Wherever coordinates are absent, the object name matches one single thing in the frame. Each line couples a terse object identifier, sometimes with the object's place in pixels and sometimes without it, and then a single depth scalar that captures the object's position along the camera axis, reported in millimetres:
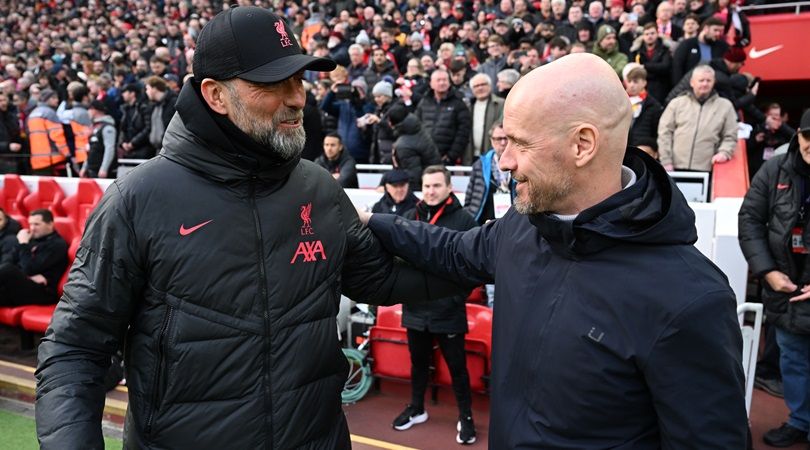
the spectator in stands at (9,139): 11383
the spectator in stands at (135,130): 9583
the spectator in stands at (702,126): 6418
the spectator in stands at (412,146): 6465
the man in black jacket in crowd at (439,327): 4340
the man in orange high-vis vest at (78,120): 10922
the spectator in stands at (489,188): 5301
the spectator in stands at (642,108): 6836
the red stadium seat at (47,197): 7777
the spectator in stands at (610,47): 8281
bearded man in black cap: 1646
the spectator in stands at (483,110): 7645
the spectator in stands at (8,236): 6383
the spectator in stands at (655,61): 8266
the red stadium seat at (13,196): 8336
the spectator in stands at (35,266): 5961
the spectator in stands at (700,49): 8164
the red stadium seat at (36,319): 5770
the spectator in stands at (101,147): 9523
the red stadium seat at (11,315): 5938
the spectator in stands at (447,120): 7734
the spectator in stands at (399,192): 4887
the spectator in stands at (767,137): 8305
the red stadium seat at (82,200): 7293
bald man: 1334
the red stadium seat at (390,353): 4867
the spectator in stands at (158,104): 8852
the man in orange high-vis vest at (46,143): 10977
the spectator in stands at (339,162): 6785
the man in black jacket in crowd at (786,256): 3744
